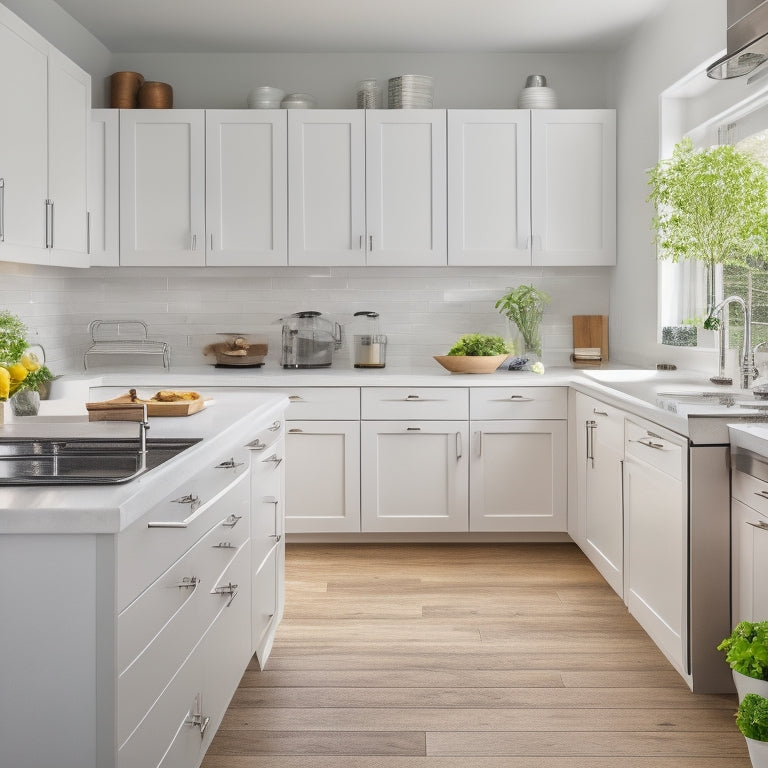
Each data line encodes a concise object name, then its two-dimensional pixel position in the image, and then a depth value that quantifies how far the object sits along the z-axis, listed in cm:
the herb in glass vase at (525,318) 478
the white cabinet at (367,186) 460
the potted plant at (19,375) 238
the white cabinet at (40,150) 331
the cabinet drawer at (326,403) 432
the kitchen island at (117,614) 136
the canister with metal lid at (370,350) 479
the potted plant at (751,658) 196
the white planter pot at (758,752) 185
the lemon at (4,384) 225
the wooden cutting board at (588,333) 497
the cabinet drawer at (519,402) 433
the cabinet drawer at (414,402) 433
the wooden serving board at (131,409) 240
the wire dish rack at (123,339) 489
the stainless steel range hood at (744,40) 243
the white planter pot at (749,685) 194
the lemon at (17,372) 237
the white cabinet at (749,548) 231
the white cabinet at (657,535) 262
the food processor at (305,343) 477
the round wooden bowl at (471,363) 446
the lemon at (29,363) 248
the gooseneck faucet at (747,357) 316
